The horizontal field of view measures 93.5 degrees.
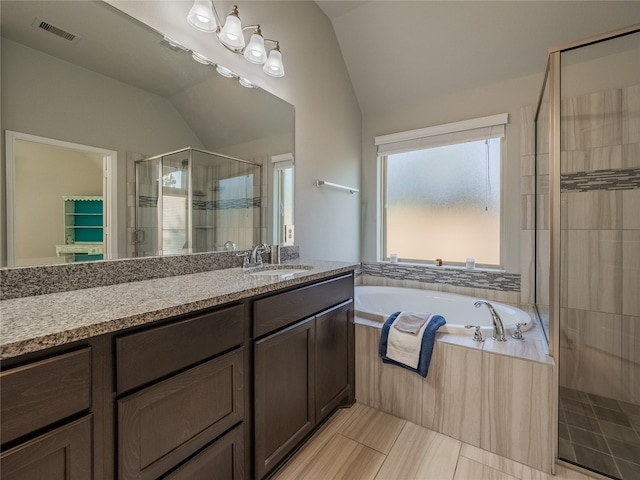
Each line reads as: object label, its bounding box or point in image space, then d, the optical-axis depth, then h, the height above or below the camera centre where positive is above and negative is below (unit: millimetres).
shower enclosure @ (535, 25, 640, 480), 1559 -7
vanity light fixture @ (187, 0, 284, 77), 1463 +1102
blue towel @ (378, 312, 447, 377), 1670 -606
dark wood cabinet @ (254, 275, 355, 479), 1201 -591
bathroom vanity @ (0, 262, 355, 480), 637 -396
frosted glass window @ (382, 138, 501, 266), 2588 +323
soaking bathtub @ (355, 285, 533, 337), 2002 -550
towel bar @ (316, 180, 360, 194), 2443 +453
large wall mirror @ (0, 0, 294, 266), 1024 +510
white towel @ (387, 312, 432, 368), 1708 -628
